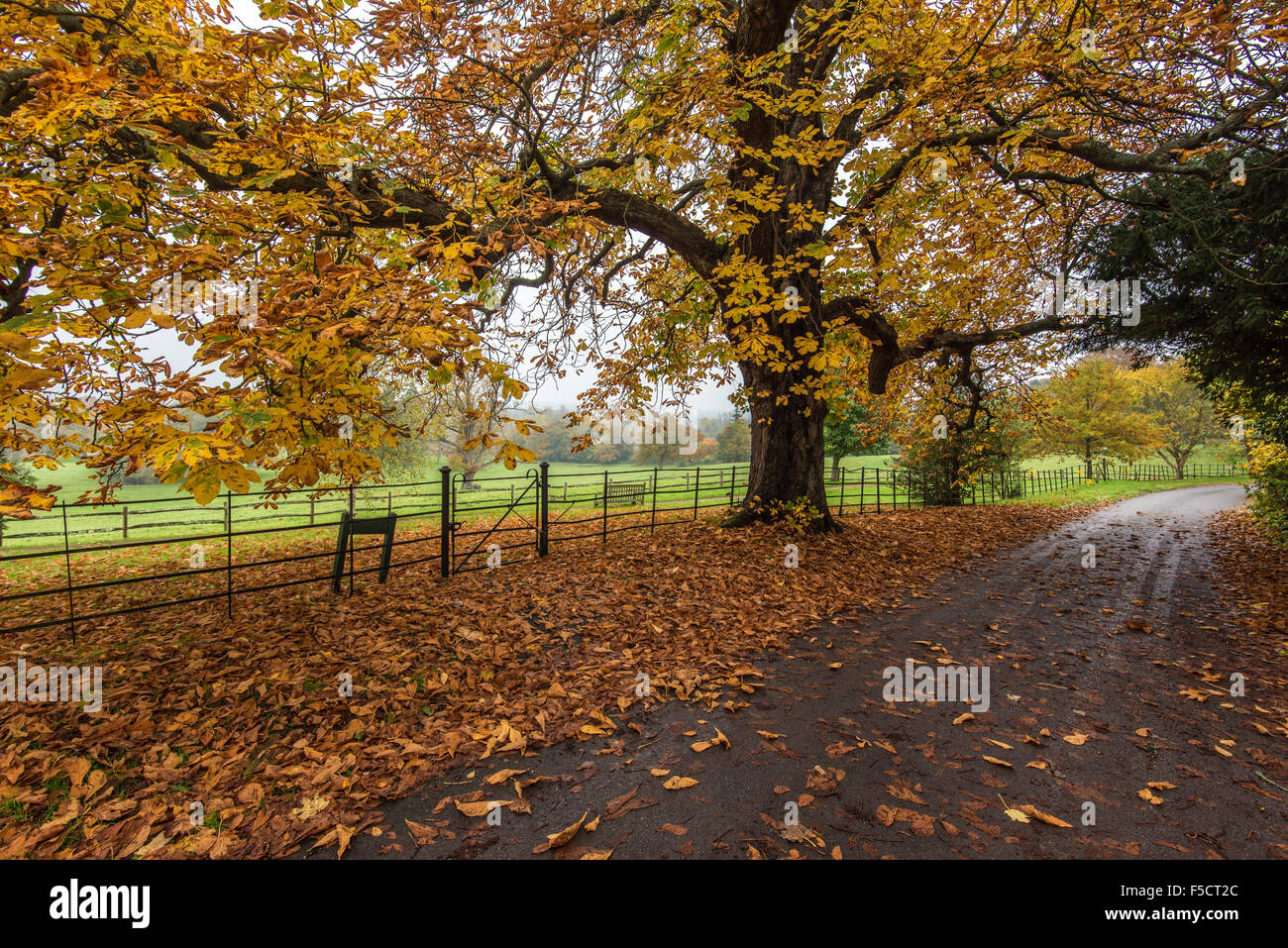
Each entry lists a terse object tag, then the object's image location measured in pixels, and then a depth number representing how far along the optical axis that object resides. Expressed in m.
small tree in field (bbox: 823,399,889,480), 26.62
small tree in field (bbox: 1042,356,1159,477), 26.28
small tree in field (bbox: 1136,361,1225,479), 35.41
